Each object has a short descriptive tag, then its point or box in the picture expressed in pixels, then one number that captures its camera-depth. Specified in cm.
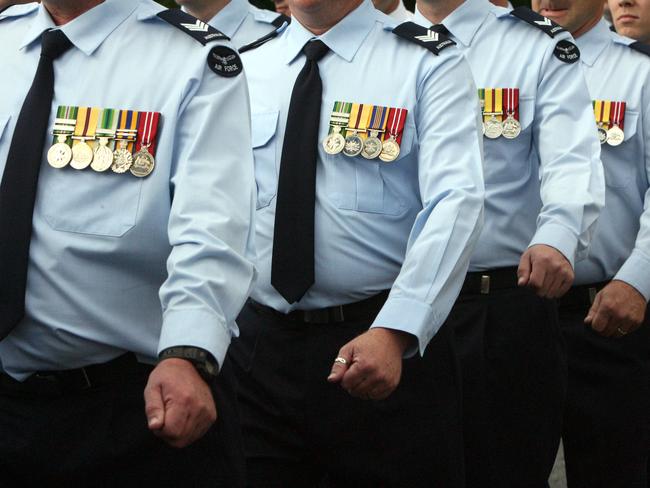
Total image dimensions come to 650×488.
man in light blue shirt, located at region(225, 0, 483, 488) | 773
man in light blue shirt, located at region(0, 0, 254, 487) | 606
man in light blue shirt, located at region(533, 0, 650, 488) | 1041
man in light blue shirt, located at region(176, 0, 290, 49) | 1177
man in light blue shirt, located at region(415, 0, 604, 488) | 926
